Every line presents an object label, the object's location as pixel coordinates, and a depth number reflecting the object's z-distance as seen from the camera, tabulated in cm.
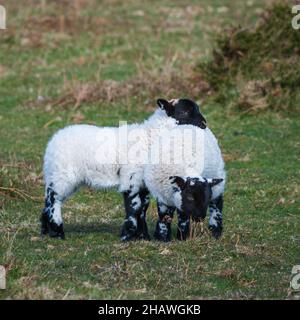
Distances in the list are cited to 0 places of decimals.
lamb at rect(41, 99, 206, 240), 1122
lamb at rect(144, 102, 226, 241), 1076
